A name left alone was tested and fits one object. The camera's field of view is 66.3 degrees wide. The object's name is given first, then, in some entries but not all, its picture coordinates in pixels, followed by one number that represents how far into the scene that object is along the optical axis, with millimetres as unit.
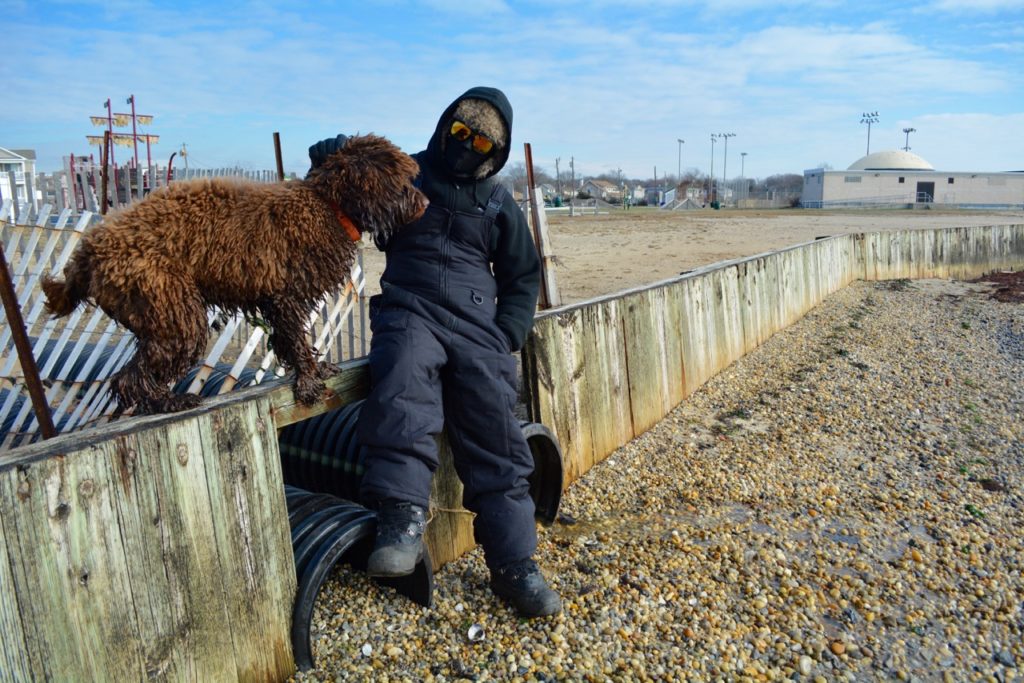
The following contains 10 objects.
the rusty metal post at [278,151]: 5202
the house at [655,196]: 83212
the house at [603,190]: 103569
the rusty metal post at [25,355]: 2675
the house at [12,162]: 49631
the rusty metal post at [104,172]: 9836
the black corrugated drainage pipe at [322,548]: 2982
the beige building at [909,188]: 70875
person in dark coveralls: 3117
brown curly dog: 2518
